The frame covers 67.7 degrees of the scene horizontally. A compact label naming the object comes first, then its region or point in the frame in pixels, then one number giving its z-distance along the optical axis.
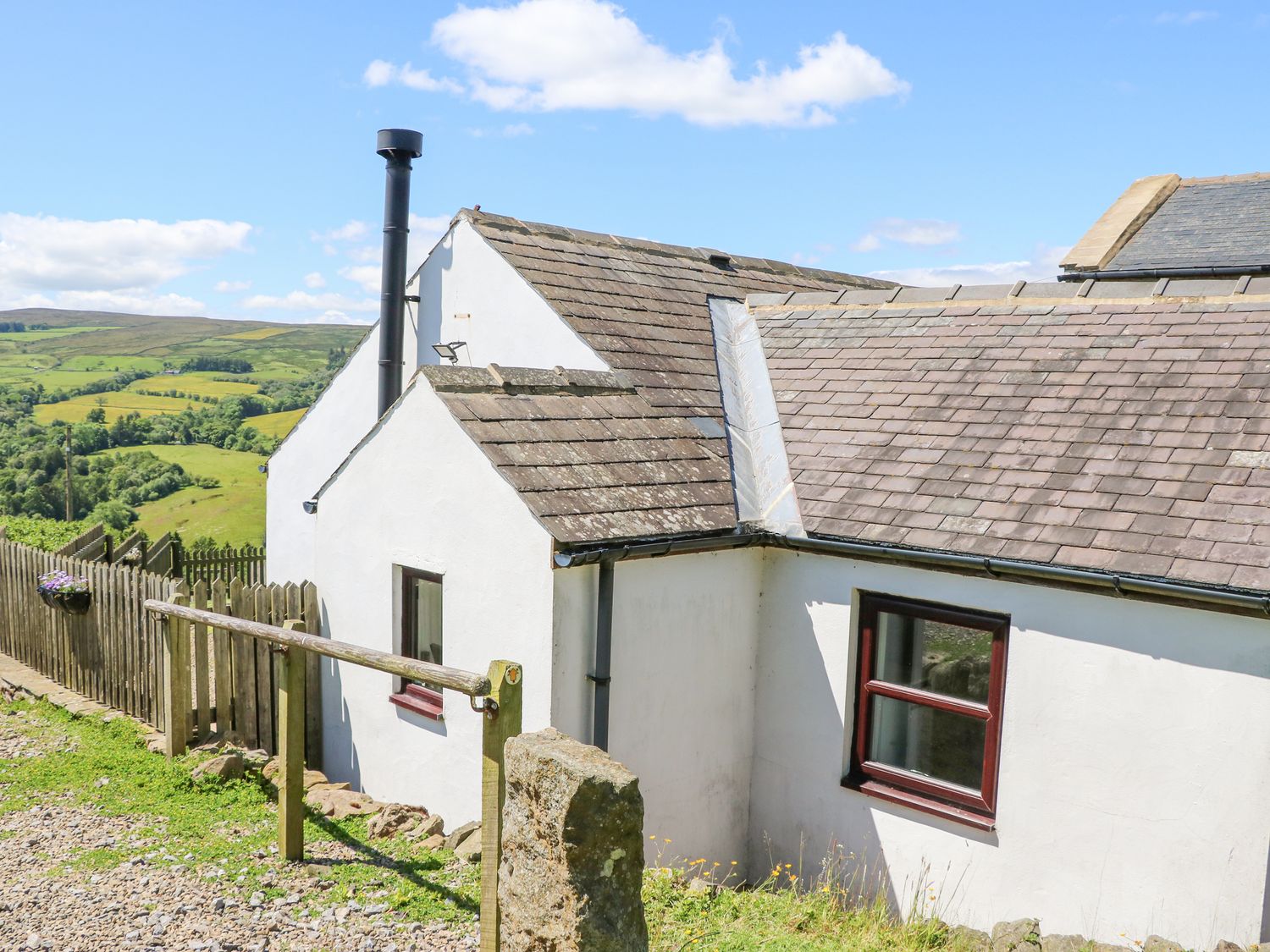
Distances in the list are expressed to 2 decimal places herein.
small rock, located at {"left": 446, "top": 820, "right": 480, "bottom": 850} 7.31
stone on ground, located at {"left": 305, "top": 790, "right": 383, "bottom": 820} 8.04
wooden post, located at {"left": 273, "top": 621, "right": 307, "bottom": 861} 6.80
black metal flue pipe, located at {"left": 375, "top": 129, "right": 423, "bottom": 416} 12.01
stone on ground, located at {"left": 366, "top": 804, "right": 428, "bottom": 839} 7.58
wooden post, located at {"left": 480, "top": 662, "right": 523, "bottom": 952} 5.32
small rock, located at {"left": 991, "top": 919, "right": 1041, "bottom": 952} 6.09
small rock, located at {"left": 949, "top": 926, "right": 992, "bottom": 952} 6.47
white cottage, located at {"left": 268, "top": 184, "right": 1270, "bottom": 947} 6.39
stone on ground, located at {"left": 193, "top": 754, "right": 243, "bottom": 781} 8.37
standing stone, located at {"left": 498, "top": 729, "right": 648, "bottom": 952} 4.30
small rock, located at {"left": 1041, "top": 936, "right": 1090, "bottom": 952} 6.07
